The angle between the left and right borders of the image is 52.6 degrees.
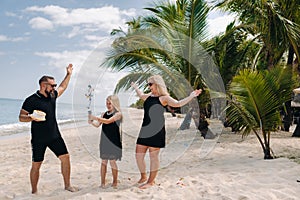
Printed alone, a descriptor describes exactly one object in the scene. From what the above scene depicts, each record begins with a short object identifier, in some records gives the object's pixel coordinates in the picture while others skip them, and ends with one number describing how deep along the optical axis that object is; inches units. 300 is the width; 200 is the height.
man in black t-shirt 153.4
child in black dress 159.8
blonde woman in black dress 159.5
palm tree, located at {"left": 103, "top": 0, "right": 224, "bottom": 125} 310.5
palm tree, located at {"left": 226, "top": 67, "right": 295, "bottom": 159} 214.8
